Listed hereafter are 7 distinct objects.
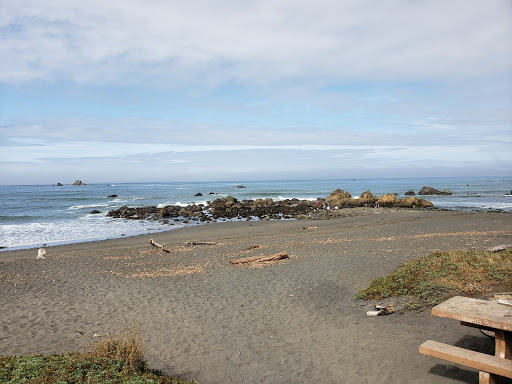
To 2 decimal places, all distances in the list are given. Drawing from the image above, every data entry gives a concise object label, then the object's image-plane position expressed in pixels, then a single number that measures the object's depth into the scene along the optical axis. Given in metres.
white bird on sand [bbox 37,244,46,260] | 15.71
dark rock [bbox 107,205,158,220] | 38.78
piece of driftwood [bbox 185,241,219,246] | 19.19
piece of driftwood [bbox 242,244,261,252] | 16.39
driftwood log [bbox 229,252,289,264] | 13.20
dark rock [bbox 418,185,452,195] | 66.62
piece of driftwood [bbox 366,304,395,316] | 7.23
